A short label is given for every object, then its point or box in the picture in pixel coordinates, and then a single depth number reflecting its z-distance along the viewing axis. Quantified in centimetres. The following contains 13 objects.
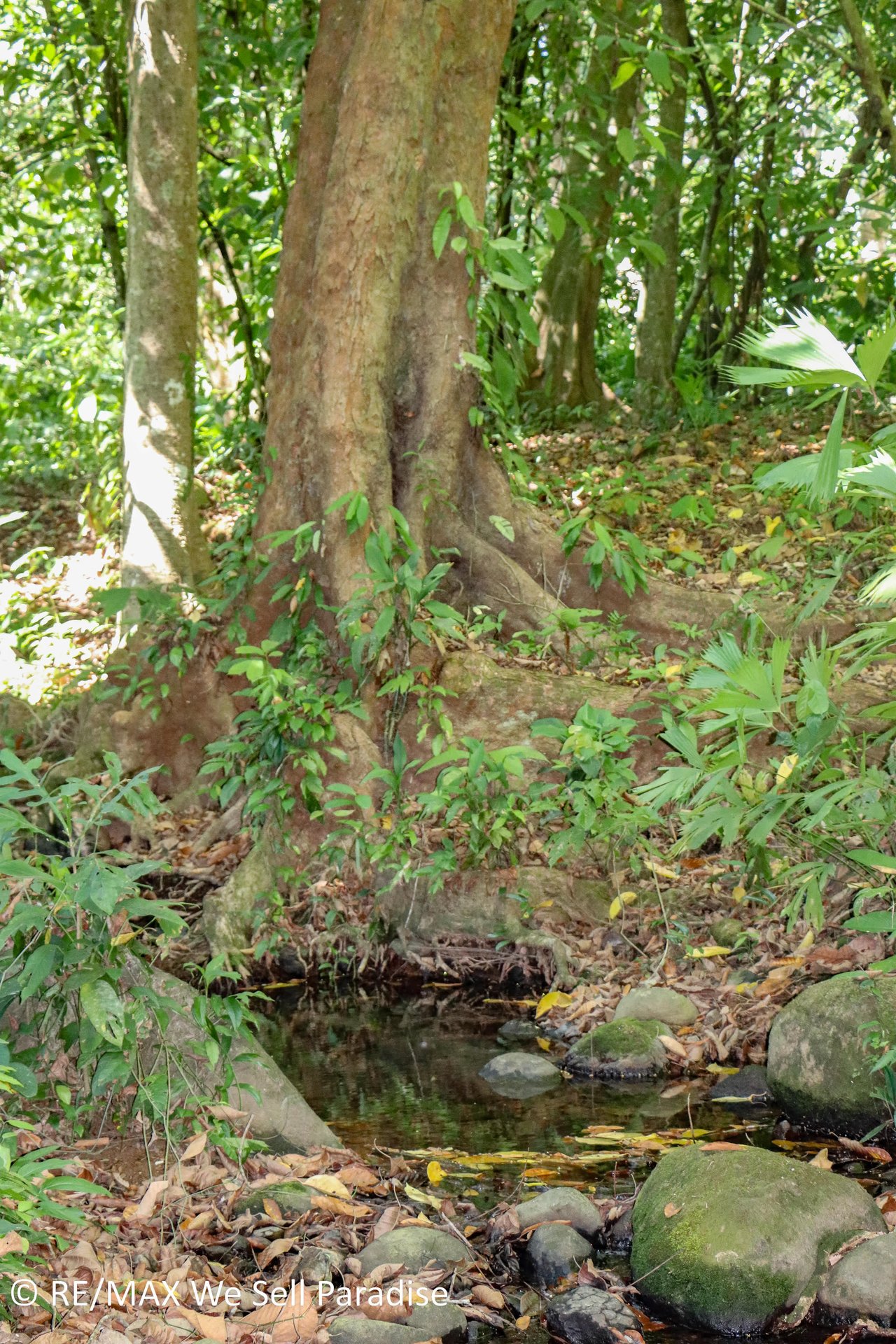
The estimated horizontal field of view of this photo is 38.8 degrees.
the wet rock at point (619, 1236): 320
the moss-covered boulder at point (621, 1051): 436
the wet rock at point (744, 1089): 407
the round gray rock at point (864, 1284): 280
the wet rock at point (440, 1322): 273
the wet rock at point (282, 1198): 307
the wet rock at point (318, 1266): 281
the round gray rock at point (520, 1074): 429
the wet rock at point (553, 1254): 304
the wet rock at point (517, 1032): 474
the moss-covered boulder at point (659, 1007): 459
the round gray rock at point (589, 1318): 282
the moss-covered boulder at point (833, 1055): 368
